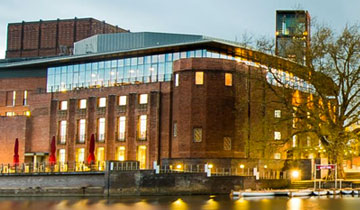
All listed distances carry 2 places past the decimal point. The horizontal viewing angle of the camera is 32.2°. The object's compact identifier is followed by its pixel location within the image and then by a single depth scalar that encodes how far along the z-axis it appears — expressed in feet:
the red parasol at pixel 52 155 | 210.59
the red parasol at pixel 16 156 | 217.99
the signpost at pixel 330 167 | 182.91
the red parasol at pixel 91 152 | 201.57
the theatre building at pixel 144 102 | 214.69
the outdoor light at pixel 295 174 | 219.49
